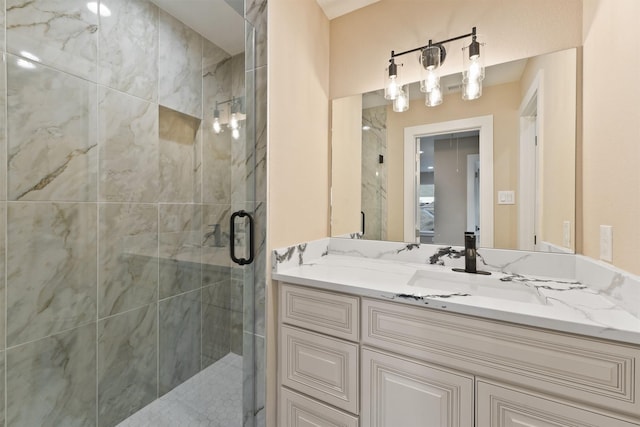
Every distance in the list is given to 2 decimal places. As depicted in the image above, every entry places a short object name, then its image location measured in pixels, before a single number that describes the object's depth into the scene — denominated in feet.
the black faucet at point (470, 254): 4.12
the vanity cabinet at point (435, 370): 2.27
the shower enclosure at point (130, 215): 3.66
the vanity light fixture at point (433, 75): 4.38
